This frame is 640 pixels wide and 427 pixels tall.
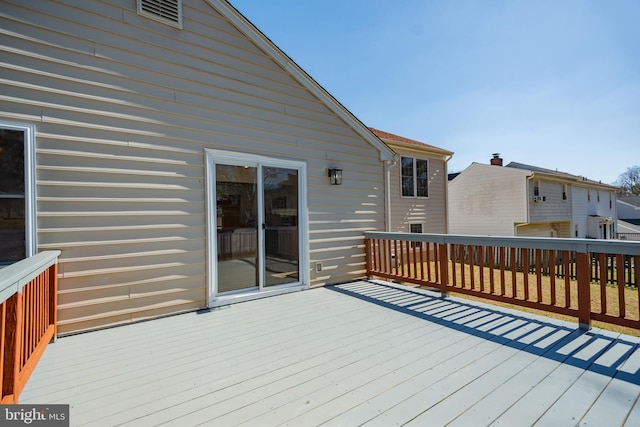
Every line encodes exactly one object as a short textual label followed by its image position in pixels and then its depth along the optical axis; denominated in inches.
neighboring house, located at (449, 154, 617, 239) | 540.7
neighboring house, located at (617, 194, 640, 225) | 1194.6
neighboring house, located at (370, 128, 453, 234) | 373.4
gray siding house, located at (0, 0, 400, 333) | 105.0
